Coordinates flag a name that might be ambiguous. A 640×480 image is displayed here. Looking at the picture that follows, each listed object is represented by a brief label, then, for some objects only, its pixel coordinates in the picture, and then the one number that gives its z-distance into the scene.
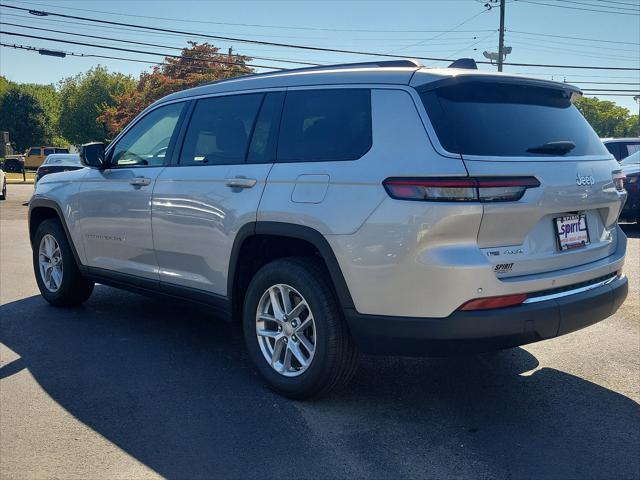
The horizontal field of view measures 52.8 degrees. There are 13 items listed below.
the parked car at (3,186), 21.56
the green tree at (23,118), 68.88
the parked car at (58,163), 17.78
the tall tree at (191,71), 41.28
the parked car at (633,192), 11.66
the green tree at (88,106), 68.12
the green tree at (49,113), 71.69
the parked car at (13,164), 46.06
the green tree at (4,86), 72.99
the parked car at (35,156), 53.81
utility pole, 35.28
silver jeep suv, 3.24
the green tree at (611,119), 106.50
